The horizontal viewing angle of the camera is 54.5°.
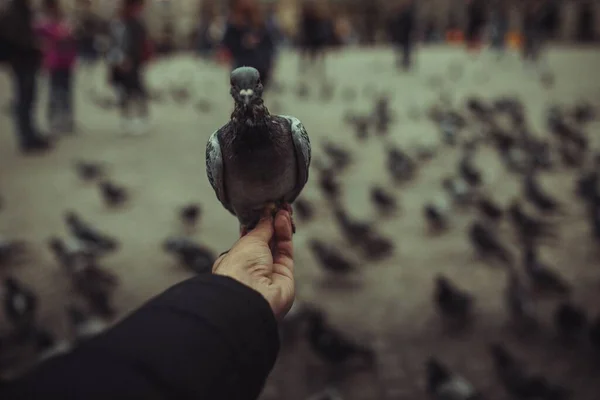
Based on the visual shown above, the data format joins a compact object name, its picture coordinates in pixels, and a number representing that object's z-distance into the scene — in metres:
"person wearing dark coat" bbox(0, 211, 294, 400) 1.06
